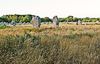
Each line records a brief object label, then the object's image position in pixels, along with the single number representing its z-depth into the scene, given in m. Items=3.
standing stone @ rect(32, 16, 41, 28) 18.61
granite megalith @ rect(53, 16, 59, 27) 22.22
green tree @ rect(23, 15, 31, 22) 68.34
